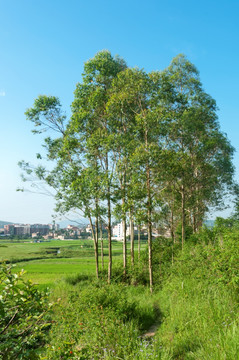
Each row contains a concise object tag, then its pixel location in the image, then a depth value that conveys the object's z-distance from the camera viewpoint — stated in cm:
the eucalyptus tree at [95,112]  1335
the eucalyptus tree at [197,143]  1536
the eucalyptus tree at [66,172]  1251
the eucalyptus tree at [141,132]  1153
